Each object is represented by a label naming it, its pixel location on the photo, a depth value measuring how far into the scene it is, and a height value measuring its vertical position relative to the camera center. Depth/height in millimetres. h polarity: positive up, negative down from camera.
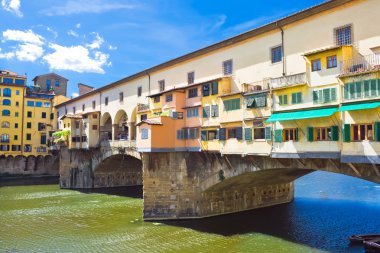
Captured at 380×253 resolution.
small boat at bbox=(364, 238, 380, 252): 22920 -6869
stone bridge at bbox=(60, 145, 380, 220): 28719 -3615
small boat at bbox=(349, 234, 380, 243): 24802 -6868
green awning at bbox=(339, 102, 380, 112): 18870 +2312
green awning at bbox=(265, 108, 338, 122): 21234 +2145
